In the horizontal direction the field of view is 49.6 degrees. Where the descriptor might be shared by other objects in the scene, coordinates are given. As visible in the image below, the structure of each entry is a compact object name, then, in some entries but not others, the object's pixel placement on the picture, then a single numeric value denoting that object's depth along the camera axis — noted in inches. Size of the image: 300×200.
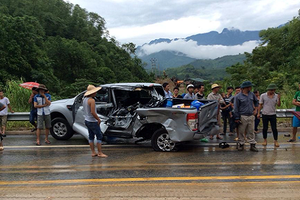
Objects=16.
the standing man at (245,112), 315.3
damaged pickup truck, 299.7
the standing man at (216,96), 379.6
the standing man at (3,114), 395.9
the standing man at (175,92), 439.5
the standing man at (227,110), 403.5
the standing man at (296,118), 353.4
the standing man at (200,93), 402.0
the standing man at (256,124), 427.0
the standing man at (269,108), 334.3
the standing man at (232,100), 404.8
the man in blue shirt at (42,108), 363.3
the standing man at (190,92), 403.9
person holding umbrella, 423.9
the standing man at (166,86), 438.6
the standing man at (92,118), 289.3
